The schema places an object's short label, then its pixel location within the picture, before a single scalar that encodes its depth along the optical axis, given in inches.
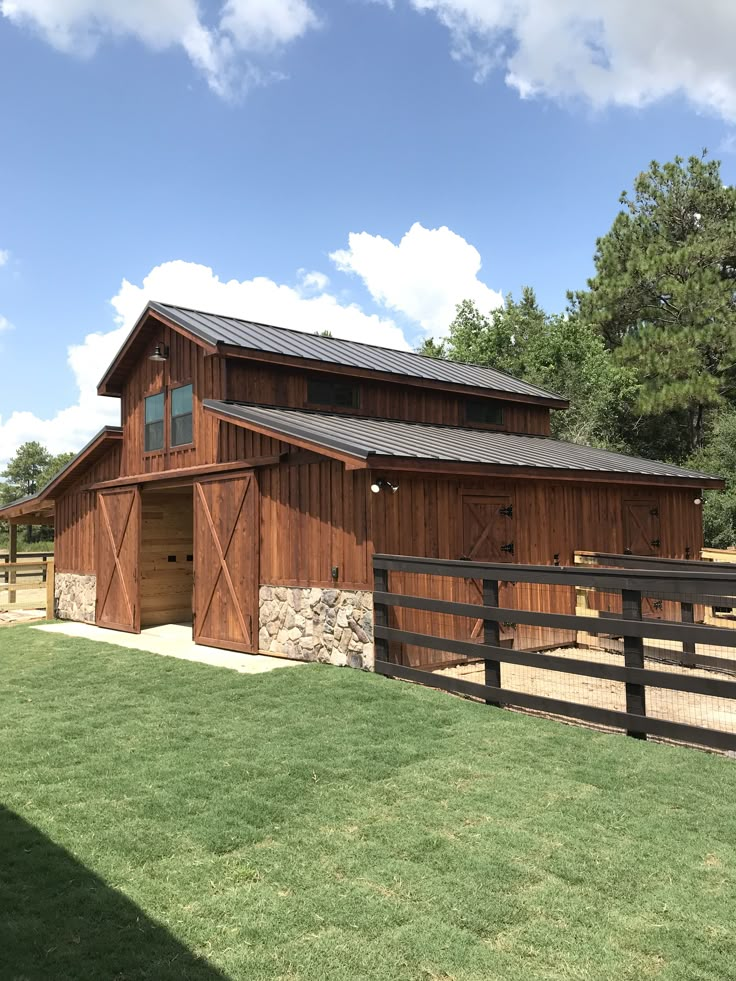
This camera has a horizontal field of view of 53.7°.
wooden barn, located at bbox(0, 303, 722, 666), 391.2
